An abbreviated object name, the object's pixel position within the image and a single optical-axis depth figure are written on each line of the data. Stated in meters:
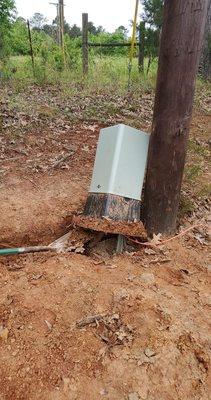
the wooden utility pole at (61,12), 14.60
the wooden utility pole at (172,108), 2.75
